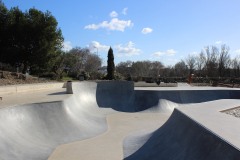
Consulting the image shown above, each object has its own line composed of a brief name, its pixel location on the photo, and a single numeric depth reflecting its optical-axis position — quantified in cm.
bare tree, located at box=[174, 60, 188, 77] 4943
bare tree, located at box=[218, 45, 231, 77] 3687
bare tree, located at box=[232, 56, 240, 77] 3838
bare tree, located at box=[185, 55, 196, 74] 4808
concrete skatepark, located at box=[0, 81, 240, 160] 398
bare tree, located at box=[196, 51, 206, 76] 4327
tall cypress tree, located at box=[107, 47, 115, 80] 2209
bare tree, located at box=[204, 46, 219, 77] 3720
